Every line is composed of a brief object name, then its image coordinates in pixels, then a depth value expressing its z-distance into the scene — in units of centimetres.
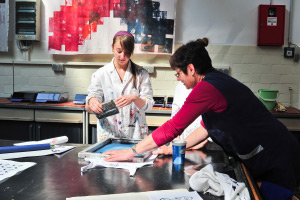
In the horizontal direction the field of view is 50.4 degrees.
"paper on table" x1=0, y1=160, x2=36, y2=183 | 149
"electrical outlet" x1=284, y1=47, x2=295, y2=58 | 413
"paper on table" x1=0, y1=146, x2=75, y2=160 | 182
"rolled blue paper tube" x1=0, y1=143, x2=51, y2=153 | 187
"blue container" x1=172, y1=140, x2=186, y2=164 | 170
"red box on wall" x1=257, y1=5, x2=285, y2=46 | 408
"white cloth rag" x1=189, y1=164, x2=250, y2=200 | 122
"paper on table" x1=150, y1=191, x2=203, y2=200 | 124
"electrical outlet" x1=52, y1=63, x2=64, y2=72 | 446
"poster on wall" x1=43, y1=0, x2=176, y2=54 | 420
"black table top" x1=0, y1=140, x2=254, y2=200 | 131
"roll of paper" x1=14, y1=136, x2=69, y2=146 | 210
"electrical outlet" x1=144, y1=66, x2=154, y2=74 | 427
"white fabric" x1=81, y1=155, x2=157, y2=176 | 160
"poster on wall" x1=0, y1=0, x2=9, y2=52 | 452
